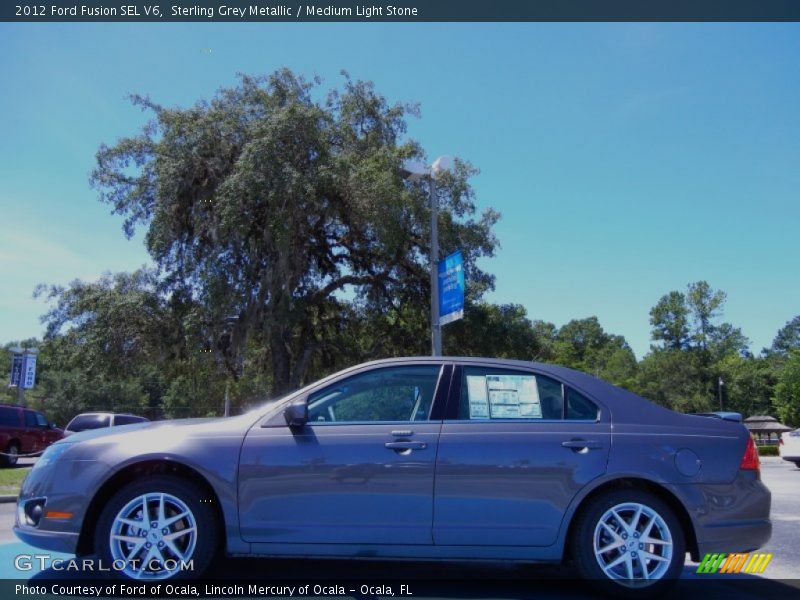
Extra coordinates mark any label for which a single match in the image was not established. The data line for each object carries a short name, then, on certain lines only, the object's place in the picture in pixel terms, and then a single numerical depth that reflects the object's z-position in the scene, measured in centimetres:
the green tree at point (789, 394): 4800
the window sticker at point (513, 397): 461
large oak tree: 1905
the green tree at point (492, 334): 2241
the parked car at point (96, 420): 1470
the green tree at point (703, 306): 8238
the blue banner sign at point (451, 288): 1160
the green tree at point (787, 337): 11157
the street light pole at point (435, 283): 1191
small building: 4297
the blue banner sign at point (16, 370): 1880
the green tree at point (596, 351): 9331
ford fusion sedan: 428
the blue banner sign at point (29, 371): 1892
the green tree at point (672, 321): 8300
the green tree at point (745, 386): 7706
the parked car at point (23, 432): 1894
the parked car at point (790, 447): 1812
